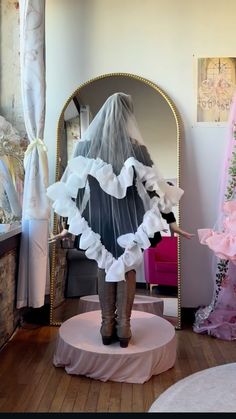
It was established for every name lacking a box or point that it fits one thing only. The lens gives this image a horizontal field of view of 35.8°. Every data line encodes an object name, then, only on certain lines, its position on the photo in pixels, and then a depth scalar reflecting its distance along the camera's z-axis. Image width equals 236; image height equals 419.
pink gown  2.06
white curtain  2.25
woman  1.75
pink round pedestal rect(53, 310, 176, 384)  1.71
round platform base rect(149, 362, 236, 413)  1.40
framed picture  2.52
